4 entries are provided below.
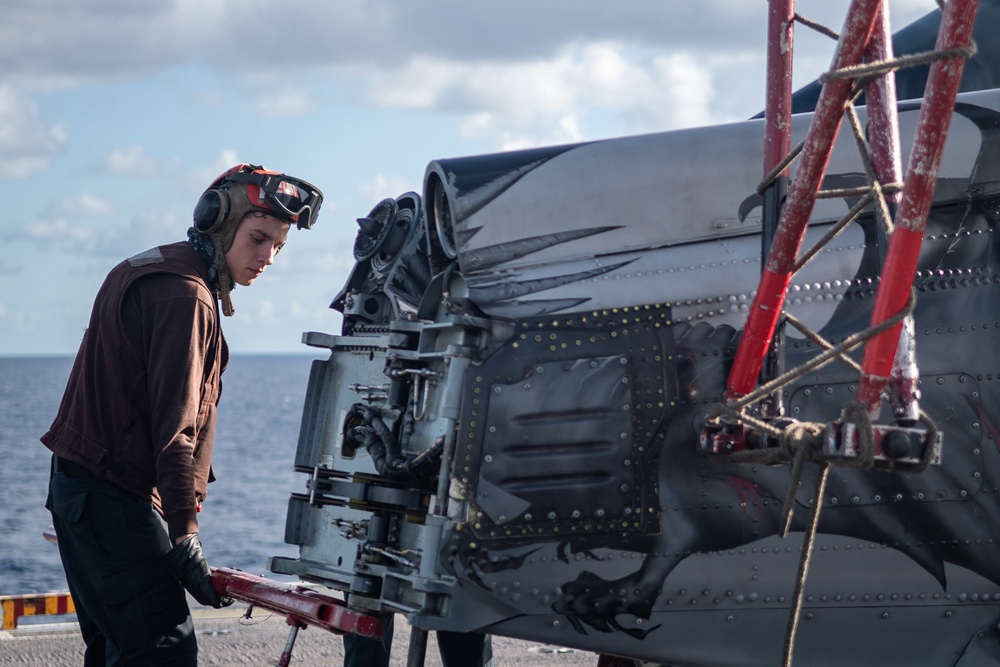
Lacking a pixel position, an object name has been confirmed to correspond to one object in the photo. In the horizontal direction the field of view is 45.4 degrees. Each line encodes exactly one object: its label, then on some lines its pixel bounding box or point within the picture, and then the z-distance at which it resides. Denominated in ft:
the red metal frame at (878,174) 11.35
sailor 14.26
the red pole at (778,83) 14.11
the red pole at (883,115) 12.62
